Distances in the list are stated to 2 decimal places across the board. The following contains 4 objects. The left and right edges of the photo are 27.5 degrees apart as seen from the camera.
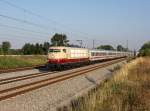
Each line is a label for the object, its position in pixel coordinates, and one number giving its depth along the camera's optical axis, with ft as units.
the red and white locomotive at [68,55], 101.14
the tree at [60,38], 384.78
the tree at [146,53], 276.98
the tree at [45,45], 279.86
